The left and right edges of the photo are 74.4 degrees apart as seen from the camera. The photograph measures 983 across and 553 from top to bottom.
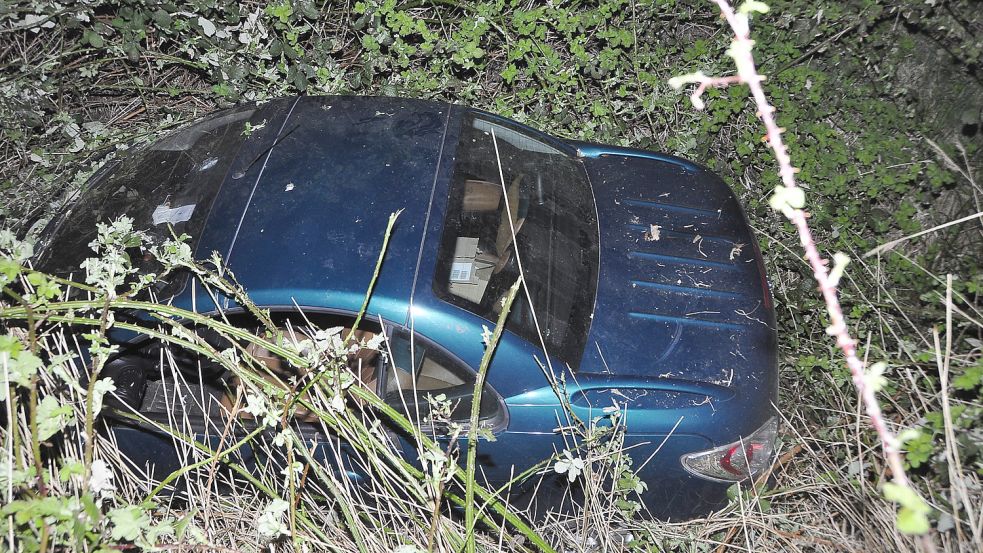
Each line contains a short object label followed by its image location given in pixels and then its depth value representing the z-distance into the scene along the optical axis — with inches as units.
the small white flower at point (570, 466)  84.8
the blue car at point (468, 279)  98.7
